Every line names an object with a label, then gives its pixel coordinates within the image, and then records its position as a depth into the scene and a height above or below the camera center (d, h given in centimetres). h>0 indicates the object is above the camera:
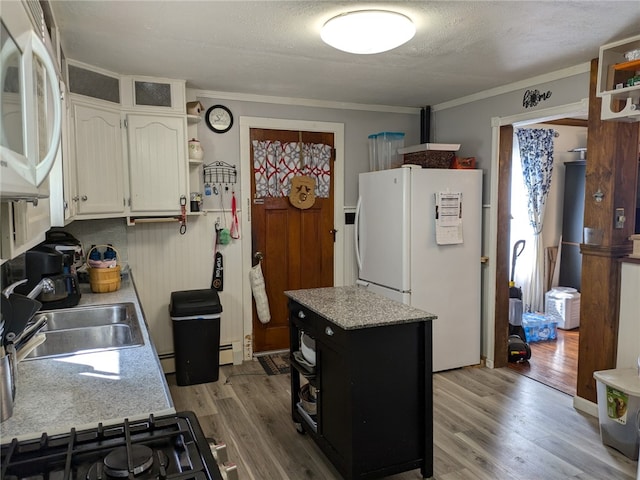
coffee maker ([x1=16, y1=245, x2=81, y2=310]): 245 -38
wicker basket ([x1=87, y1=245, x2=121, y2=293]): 295 -46
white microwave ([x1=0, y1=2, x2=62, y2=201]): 70 +18
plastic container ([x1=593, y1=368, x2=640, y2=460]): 257 -115
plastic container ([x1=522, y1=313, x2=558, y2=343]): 480 -128
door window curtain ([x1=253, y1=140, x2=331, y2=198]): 412 +35
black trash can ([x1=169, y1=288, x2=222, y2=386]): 363 -101
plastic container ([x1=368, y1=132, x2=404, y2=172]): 436 +50
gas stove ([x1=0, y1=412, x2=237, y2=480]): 101 -57
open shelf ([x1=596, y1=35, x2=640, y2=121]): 262 +70
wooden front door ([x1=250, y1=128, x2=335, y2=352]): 415 -26
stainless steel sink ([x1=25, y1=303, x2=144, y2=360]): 210 -59
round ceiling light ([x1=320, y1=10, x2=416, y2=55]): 216 +82
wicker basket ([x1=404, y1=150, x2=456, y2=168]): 392 +37
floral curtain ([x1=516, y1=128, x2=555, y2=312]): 513 +29
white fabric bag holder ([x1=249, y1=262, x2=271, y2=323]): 412 -77
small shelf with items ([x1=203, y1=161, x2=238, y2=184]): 391 +26
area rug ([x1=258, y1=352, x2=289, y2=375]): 394 -138
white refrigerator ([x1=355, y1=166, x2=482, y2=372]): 370 -36
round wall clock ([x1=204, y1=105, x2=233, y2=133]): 389 +71
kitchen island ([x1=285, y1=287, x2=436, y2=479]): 221 -89
